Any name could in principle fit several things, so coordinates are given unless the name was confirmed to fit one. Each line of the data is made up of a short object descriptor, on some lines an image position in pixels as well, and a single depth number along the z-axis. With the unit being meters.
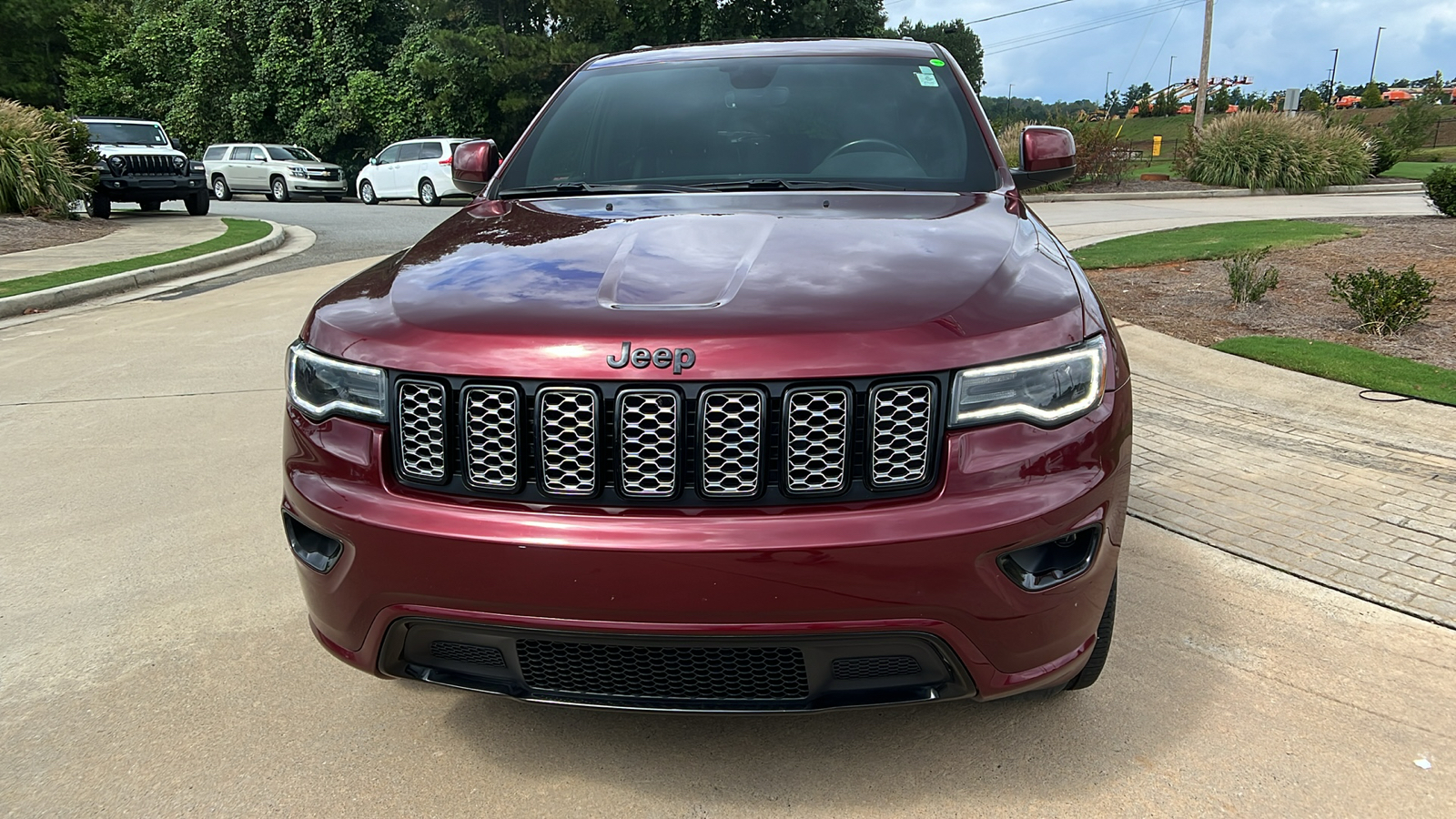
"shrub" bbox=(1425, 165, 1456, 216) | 14.52
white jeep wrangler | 17.30
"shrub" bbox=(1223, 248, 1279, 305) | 7.64
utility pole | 29.97
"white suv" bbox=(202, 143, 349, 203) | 26.95
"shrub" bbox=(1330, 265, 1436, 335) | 6.60
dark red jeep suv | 1.88
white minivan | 24.06
